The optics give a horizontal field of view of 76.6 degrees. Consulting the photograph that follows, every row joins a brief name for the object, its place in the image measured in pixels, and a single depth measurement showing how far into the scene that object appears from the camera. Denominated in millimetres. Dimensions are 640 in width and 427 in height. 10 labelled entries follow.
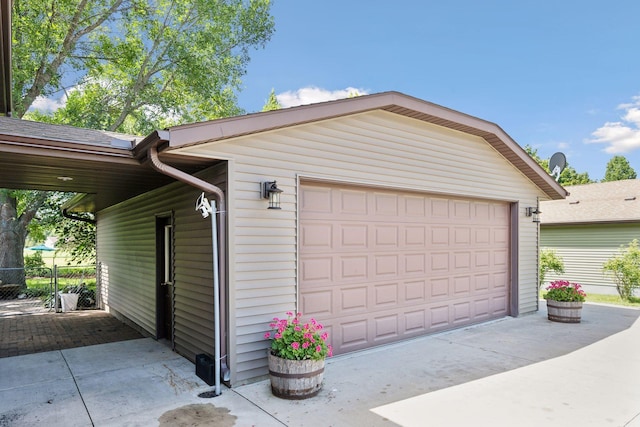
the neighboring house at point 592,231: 12203
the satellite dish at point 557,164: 10235
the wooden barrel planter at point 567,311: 7535
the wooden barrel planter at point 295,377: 3990
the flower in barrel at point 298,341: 4039
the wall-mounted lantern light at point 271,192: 4590
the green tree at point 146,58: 14305
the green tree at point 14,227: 13330
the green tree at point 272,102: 24688
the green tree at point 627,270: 10703
